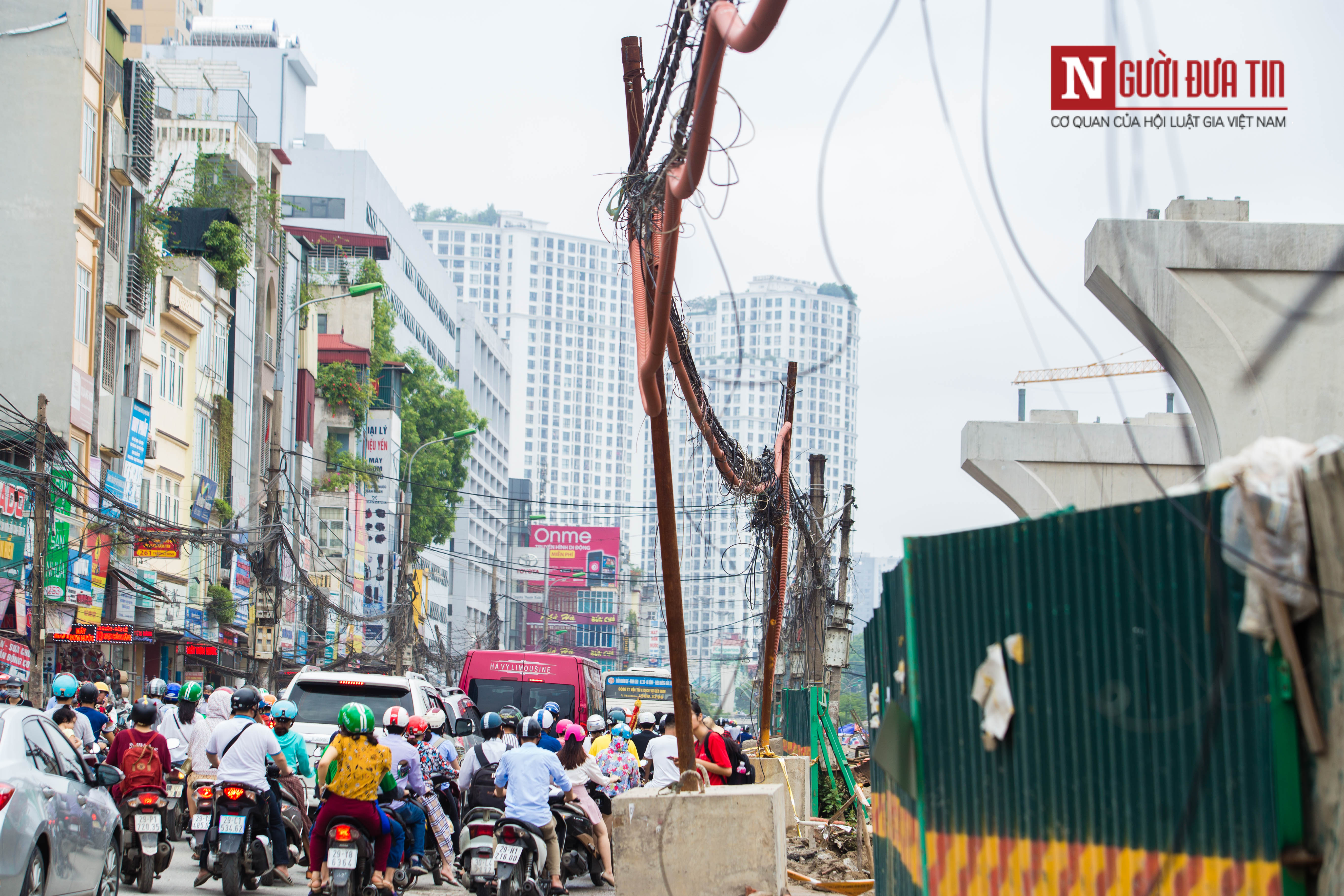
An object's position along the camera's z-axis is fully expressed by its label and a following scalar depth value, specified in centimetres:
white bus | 5294
